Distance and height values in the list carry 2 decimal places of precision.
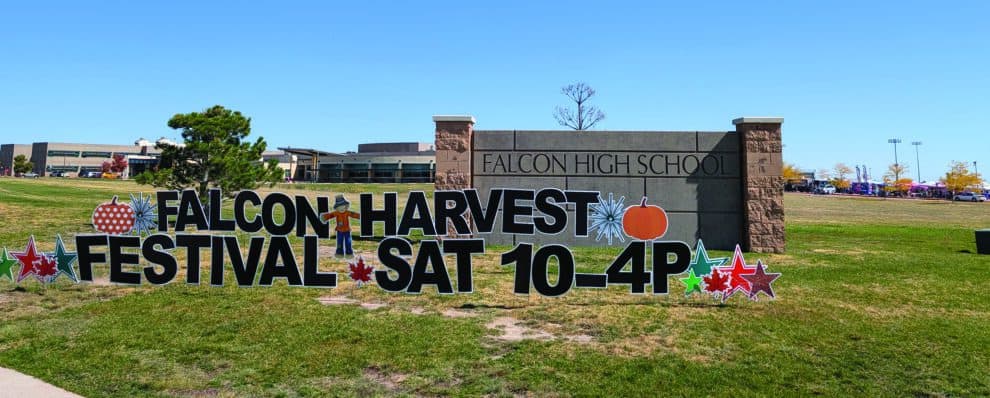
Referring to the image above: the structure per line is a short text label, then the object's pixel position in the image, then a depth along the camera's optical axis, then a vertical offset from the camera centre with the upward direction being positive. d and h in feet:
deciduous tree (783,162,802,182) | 357.00 +25.97
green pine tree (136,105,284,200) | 67.82 +7.38
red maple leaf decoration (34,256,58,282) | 30.53 -2.82
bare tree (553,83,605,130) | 176.76 +32.37
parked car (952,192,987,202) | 262.12 +8.07
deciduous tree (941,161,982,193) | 256.93 +16.08
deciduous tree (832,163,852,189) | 352.90 +22.22
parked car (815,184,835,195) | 311.88 +13.92
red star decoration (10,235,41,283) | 30.60 -2.38
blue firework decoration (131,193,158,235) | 31.65 +0.11
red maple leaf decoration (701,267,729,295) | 27.40 -3.28
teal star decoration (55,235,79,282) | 30.42 -2.43
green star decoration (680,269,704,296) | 27.27 -3.27
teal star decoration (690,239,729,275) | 27.12 -2.33
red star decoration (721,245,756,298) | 27.02 -2.88
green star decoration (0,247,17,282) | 30.53 -2.58
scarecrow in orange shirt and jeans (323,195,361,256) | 30.89 -0.37
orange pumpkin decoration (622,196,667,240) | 29.25 -0.36
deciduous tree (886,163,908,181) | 327.26 +25.50
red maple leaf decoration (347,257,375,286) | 28.84 -2.92
